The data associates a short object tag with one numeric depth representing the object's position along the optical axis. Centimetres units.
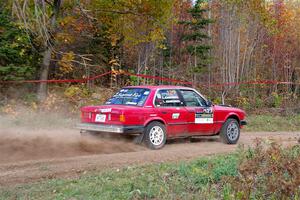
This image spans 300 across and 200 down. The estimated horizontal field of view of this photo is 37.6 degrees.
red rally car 972
